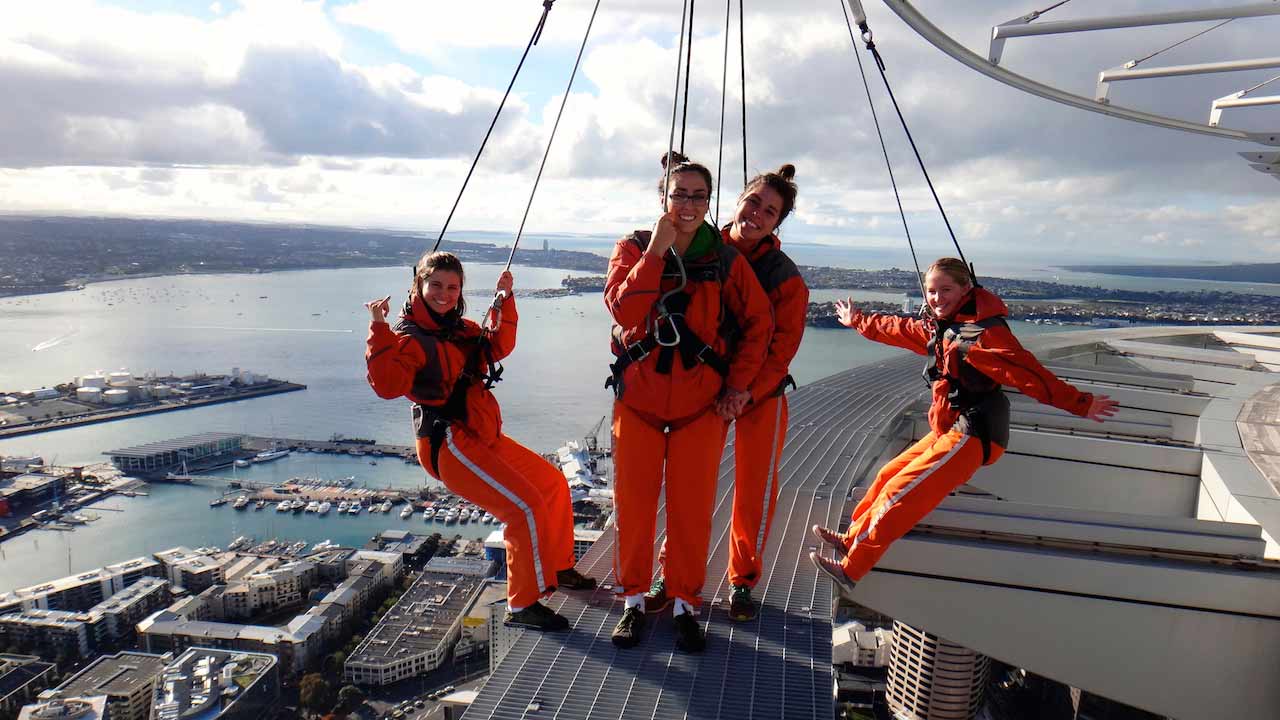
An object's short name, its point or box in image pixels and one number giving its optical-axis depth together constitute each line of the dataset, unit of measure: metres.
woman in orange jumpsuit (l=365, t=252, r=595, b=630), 2.16
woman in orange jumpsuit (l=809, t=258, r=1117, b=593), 2.23
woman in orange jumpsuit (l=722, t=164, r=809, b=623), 2.25
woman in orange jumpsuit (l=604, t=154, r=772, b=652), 2.04
